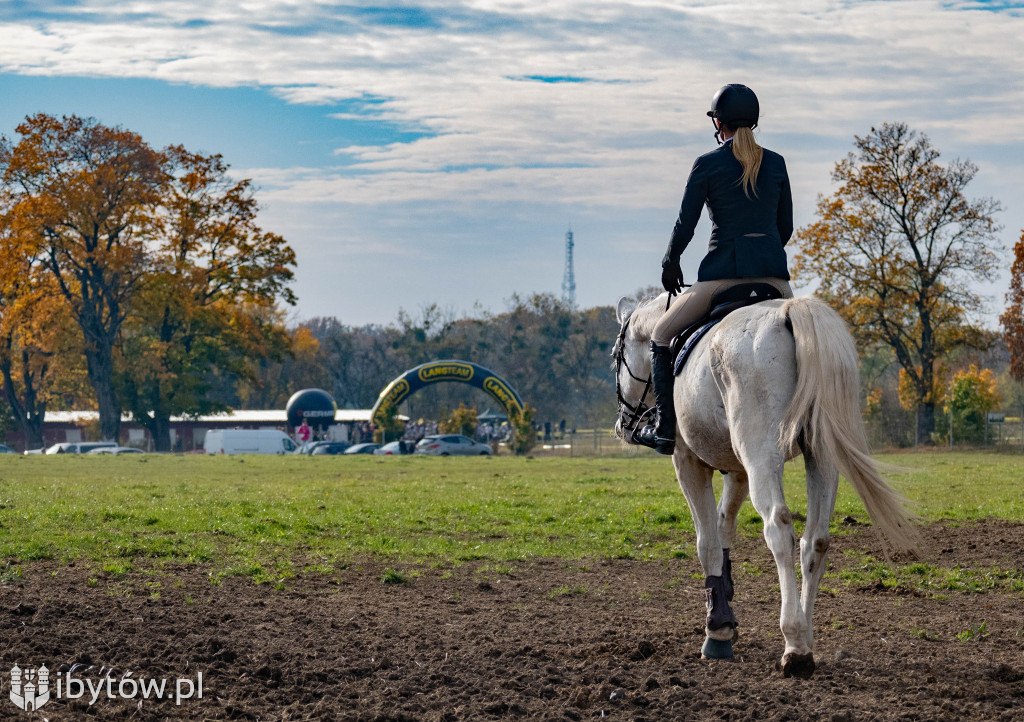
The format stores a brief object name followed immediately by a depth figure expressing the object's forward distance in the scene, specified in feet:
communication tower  544.62
